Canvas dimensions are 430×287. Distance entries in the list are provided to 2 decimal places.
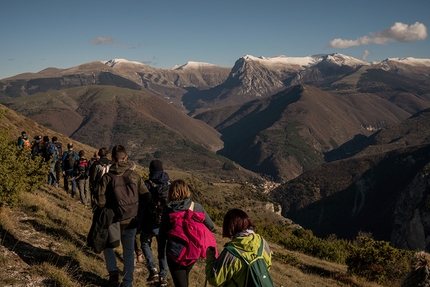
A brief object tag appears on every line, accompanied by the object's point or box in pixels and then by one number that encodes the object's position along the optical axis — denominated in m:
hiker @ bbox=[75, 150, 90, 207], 17.30
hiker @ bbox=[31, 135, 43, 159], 18.72
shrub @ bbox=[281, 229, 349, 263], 28.52
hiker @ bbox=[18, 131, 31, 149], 19.14
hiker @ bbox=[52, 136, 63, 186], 18.75
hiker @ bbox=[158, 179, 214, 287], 6.41
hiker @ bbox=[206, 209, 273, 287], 5.12
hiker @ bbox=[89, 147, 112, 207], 8.38
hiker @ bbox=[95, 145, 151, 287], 7.27
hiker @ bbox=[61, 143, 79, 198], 17.61
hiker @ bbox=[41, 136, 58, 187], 17.88
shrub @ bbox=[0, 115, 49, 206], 9.94
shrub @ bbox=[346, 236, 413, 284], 19.22
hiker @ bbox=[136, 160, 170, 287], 8.48
